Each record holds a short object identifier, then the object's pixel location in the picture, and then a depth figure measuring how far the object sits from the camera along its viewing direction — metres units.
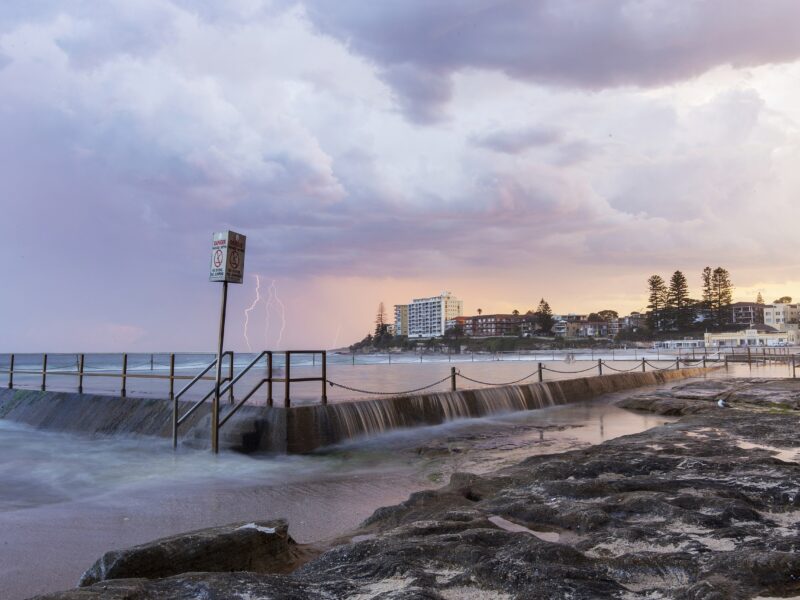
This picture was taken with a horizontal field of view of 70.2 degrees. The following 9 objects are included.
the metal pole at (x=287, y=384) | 9.44
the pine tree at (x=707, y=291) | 115.06
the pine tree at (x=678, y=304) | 114.12
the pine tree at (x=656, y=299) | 119.19
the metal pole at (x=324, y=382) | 10.33
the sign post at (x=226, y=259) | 9.17
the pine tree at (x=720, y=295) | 113.69
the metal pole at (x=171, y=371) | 11.62
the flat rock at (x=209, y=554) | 3.64
